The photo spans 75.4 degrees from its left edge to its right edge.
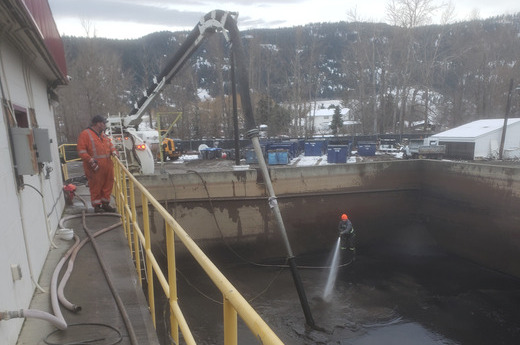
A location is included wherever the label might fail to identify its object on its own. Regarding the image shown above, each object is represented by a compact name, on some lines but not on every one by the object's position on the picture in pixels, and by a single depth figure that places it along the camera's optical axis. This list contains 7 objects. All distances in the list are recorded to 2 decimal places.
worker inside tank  9.62
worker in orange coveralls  5.22
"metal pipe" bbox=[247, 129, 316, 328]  7.34
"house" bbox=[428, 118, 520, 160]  19.64
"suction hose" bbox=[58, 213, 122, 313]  2.77
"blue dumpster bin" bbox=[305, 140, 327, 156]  21.14
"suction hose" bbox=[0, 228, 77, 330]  2.00
